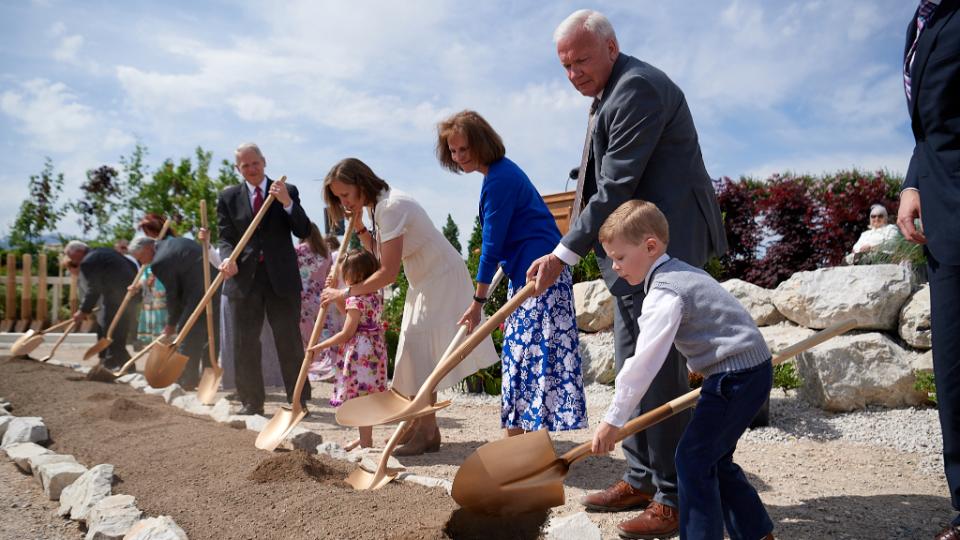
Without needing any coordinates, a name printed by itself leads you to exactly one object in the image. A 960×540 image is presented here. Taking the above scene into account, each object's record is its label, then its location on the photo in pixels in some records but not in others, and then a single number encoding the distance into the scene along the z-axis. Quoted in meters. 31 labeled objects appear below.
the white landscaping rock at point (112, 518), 2.50
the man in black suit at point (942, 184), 2.24
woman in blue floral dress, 3.12
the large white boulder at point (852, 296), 5.20
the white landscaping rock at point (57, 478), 3.30
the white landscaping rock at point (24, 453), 3.80
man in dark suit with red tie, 5.24
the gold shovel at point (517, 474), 2.25
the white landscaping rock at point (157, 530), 2.30
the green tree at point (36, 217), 18.25
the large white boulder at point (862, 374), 4.51
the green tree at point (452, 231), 16.82
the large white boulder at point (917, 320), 5.03
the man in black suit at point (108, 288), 8.02
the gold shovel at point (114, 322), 7.60
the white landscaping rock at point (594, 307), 6.64
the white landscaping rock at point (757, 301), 6.16
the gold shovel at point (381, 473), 2.88
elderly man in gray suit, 2.55
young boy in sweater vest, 1.97
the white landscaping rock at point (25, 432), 4.26
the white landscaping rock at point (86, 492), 2.92
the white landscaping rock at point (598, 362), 5.94
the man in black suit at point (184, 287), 7.04
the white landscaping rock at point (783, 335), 5.39
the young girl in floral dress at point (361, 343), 4.12
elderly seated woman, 5.89
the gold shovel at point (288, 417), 3.74
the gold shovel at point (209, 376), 5.58
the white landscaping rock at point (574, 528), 2.22
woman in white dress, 3.70
